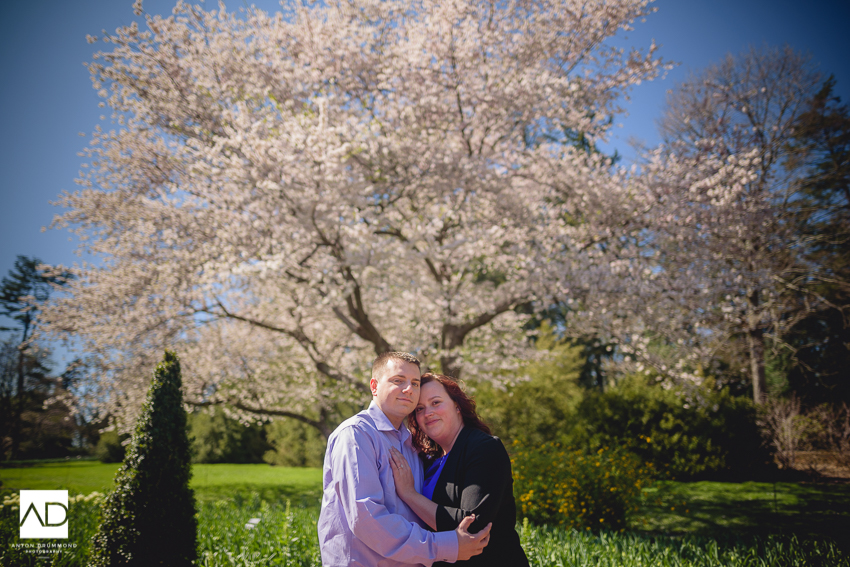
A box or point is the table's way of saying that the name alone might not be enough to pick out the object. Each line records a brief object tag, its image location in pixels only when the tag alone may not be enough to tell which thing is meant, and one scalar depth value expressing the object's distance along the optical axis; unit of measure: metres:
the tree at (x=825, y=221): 11.41
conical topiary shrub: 3.50
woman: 1.96
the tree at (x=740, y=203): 7.69
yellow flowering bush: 5.86
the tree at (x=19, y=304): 14.16
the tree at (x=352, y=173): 6.56
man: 1.82
